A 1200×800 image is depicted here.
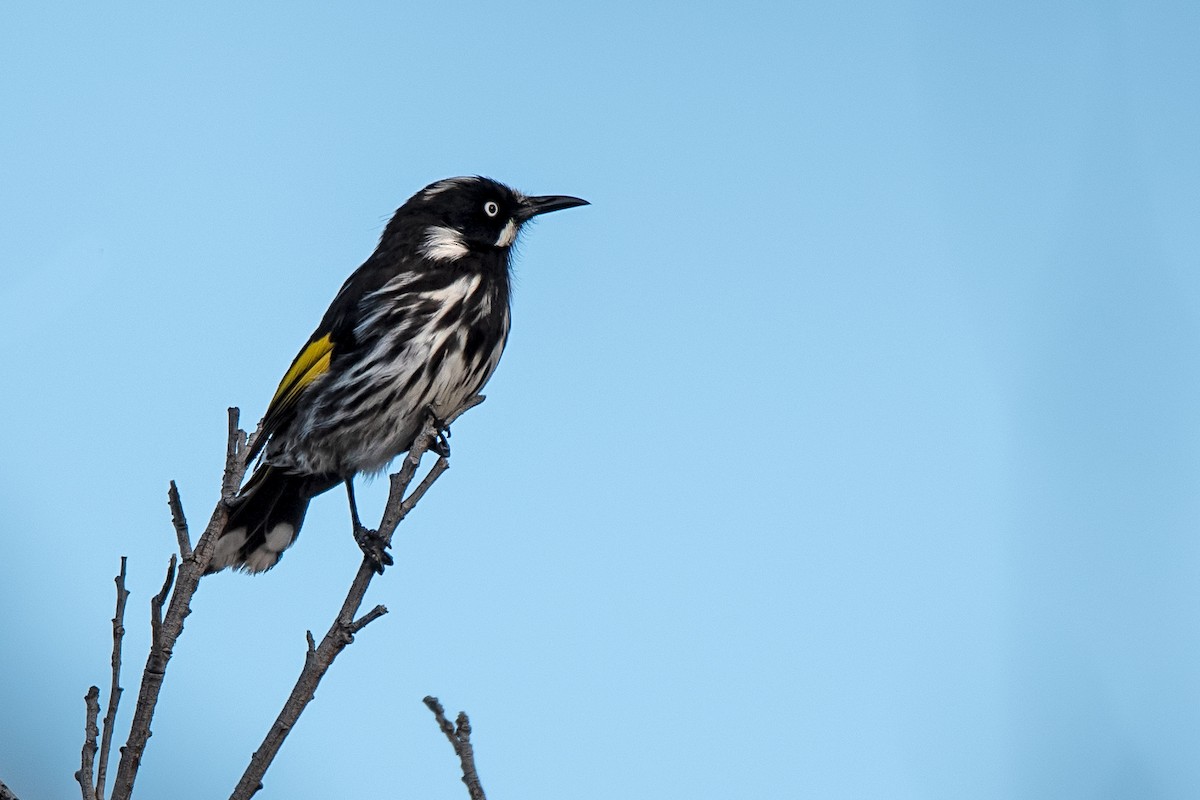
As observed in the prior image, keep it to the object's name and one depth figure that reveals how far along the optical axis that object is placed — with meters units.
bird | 11.68
